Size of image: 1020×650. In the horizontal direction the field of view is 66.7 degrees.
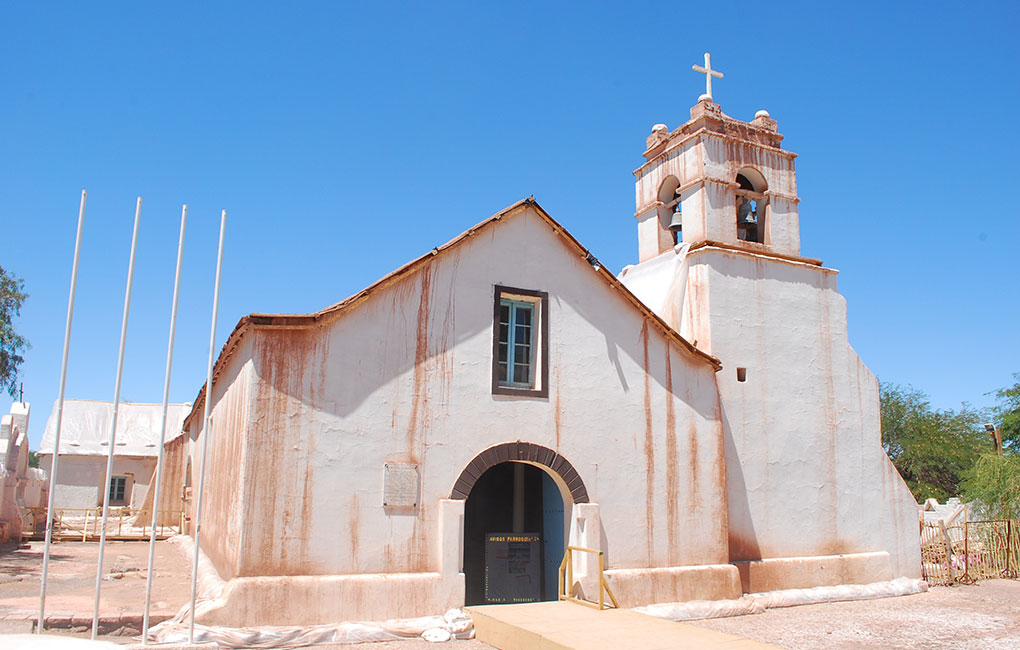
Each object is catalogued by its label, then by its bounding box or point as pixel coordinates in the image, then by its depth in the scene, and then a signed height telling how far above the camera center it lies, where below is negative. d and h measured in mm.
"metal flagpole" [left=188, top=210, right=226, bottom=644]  8722 +921
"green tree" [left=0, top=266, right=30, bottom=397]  26984 +4610
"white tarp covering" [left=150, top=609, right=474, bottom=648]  9391 -1976
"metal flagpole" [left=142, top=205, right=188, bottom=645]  8320 +841
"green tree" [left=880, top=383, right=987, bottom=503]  38469 +2100
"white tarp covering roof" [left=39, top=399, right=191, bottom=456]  36969 +2013
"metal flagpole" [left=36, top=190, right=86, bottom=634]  7820 +718
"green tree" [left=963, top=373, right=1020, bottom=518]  20562 +35
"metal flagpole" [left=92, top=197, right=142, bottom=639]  8109 +1351
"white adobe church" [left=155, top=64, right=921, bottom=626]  10492 +888
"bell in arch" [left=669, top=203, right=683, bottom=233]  16344 +5376
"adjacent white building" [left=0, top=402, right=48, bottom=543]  19734 -335
